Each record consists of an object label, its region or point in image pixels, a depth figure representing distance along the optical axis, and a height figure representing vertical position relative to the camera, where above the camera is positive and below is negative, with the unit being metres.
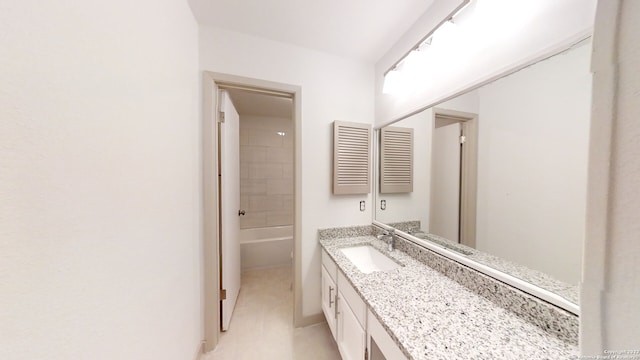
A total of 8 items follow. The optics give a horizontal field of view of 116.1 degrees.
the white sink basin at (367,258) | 1.44 -0.63
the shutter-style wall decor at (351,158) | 1.64 +0.15
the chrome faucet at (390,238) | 1.49 -0.48
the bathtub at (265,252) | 2.60 -1.04
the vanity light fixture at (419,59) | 1.12 +0.78
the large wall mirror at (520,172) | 0.71 +0.02
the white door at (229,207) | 1.55 -0.28
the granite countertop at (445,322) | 0.64 -0.56
